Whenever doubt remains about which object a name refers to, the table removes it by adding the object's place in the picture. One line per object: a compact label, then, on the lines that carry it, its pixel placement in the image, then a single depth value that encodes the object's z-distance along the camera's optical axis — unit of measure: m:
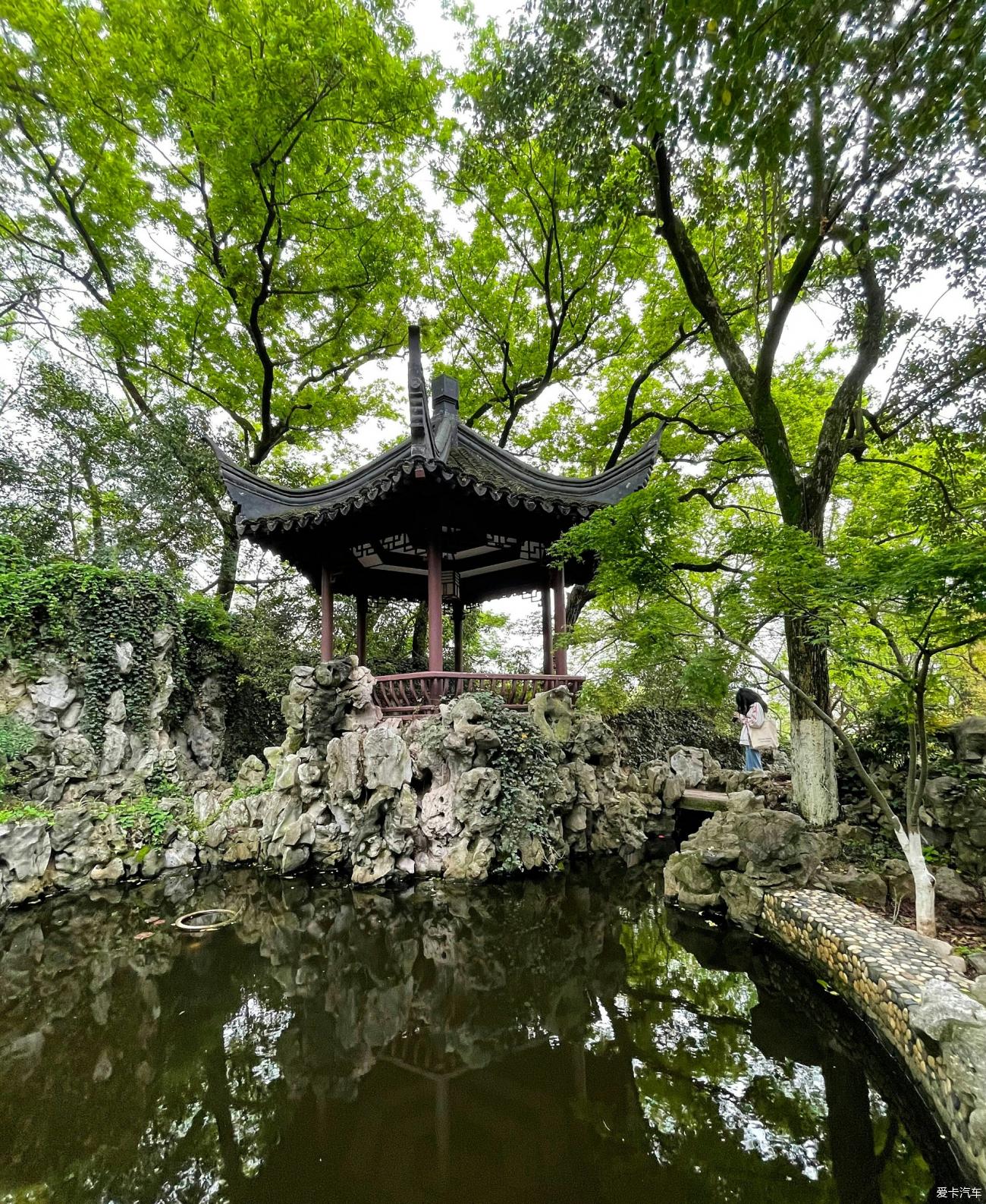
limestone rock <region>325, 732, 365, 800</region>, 5.90
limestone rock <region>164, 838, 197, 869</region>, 6.07
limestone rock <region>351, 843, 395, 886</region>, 5.49
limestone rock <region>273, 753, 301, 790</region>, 6.20
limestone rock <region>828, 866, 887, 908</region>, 4.04
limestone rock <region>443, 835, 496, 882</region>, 5.51
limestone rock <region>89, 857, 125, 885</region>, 5.68
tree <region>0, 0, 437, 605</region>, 7.43
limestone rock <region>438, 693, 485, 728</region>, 6.05
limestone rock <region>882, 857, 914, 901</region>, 4.02
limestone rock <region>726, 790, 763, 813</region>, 5.41
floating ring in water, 4.49
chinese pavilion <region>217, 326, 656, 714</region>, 6.25
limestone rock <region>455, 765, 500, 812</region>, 5.70
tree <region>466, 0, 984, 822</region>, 3.46
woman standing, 9.08
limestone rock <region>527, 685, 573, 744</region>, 6.61
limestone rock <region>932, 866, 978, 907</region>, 3.85
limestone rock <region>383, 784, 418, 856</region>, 5.65
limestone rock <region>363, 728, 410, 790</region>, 5.81
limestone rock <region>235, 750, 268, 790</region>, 7.14
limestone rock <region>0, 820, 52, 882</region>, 5.18
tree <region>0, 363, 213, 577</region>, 7.98
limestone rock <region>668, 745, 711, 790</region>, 8.70
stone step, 7.62
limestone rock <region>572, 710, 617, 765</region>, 6.83
